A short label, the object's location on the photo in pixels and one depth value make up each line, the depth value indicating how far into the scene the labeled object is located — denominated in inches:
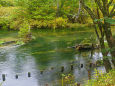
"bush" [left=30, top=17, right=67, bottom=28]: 1748.3
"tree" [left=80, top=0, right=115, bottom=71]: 351.3
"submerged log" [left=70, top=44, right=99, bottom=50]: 889.5
